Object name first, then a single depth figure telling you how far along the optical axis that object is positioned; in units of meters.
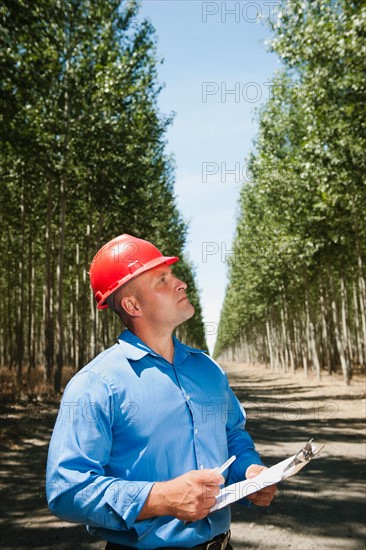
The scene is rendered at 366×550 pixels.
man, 1.78
